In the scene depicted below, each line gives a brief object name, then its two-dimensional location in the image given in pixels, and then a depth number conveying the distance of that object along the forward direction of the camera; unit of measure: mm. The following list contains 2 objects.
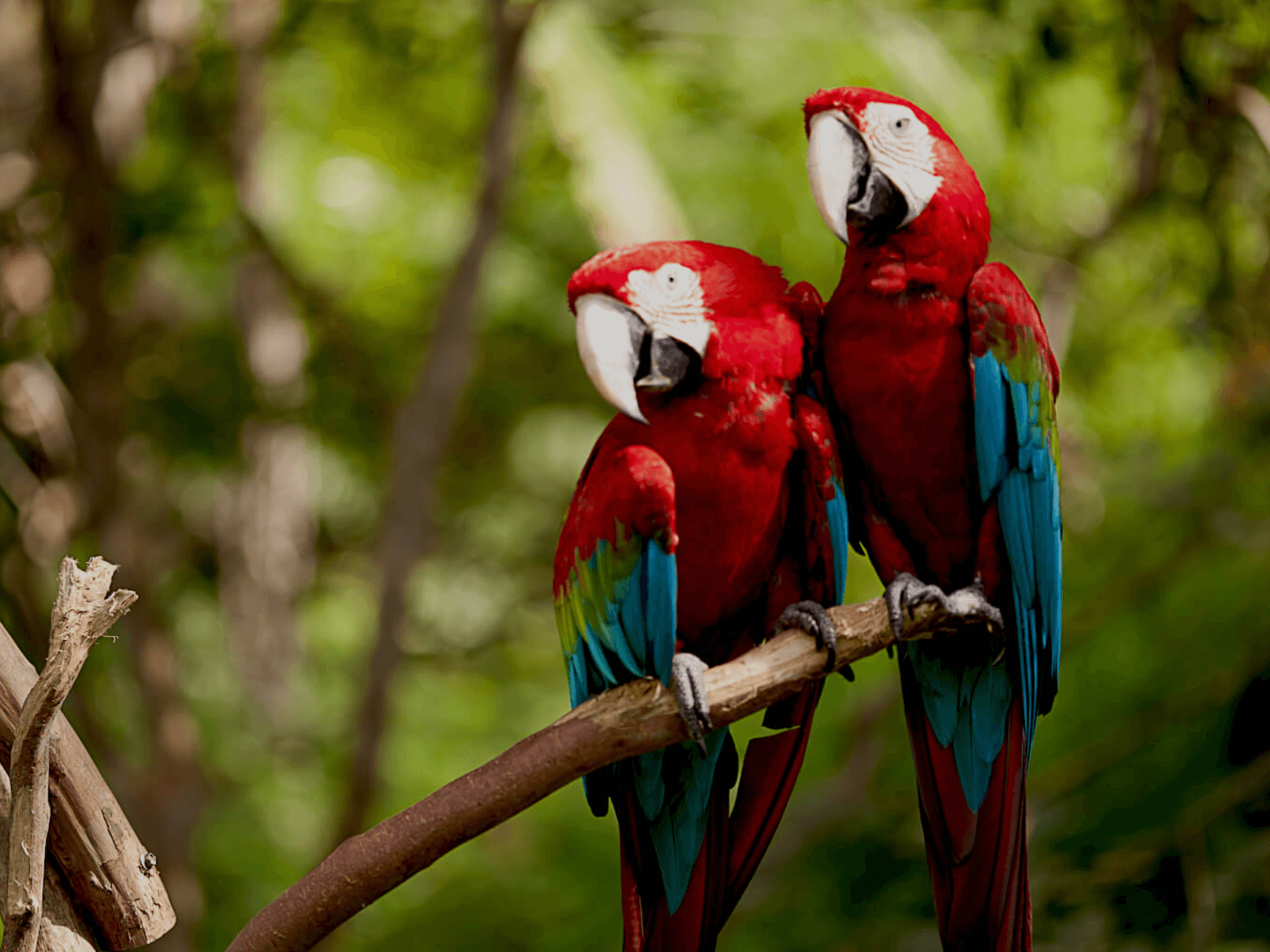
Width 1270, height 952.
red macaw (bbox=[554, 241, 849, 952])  6541
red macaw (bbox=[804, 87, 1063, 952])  6545
